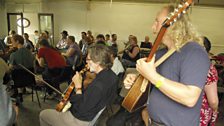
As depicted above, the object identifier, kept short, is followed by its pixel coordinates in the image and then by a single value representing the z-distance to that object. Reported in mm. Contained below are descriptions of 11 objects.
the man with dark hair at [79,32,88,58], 6142
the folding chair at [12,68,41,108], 3498
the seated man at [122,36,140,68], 5422
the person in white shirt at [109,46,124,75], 3611
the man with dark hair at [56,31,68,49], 6986
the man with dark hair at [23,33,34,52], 6536
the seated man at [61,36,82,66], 4934
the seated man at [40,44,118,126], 1998
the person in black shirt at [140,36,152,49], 7551
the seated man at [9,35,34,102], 3693
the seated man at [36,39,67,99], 4016
